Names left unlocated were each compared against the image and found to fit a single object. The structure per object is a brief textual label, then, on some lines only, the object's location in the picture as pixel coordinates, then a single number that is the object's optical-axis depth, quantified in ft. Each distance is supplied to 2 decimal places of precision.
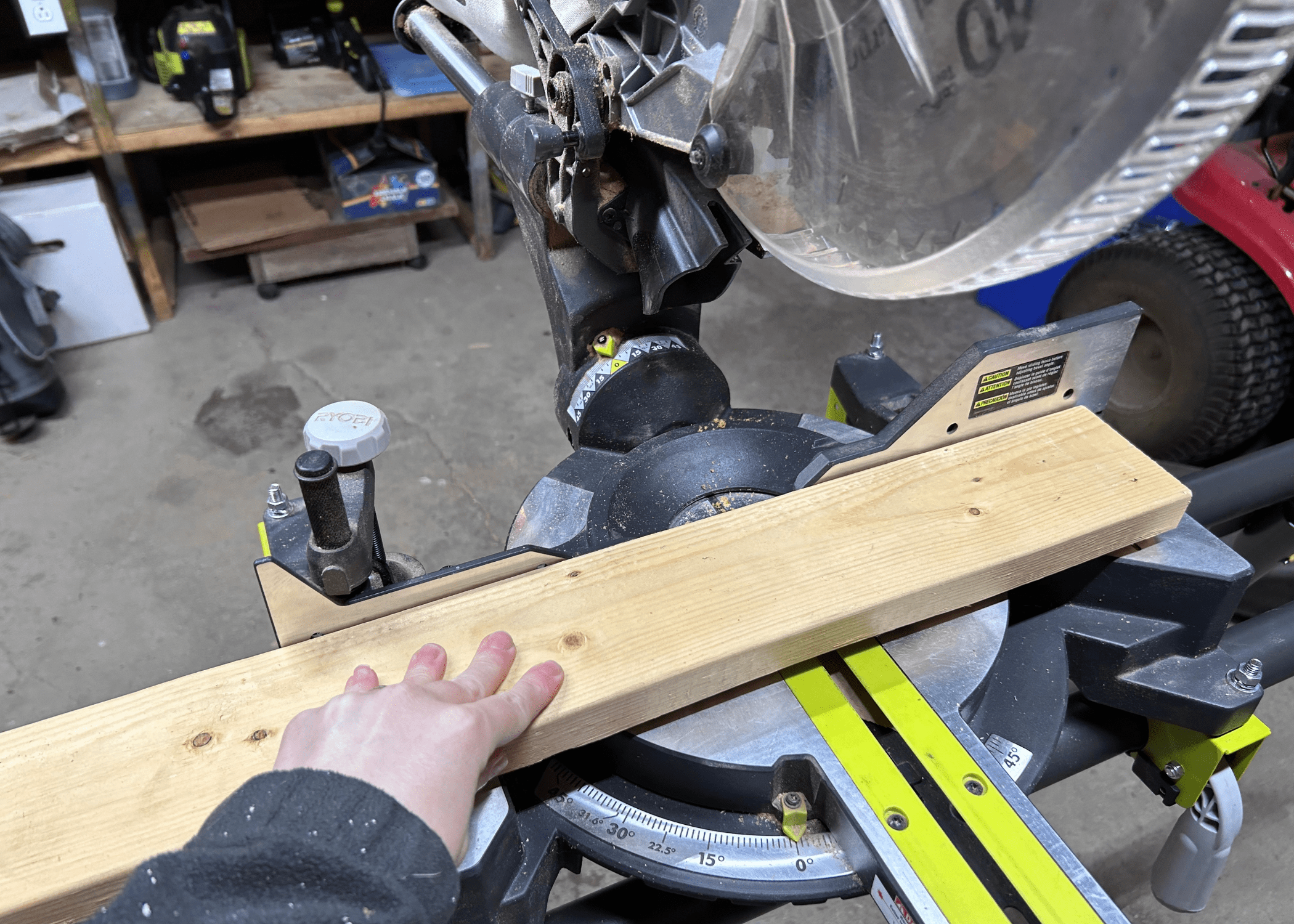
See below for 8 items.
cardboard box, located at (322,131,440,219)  9.23
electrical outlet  7.25
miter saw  1.68
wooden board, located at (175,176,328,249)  9.10
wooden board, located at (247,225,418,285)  9.51
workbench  8.05
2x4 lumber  2.15
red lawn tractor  6.25
